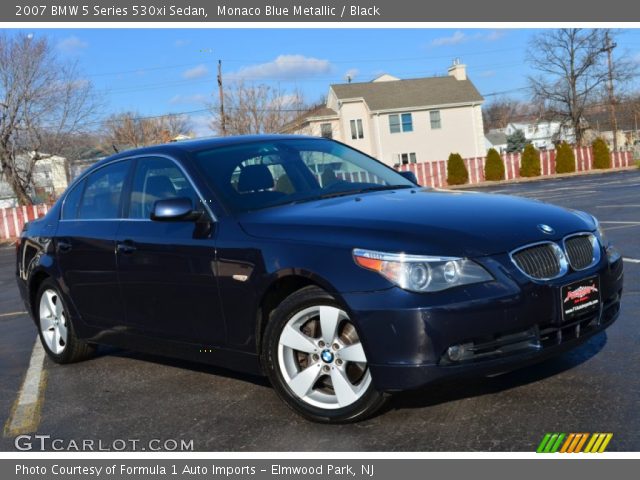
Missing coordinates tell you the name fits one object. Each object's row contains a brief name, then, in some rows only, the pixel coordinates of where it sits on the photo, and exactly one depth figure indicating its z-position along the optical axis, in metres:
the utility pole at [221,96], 49.81
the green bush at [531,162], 40.06
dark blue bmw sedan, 4.07
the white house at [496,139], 106.04
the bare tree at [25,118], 32.84
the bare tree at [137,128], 61.31
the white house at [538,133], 106.69
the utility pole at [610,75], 50.89
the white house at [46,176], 34.75
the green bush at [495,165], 39.84
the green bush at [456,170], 39.24
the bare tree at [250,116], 53.44
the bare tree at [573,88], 51.56
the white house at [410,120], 53.78
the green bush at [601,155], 41.69
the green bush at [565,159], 40.66
